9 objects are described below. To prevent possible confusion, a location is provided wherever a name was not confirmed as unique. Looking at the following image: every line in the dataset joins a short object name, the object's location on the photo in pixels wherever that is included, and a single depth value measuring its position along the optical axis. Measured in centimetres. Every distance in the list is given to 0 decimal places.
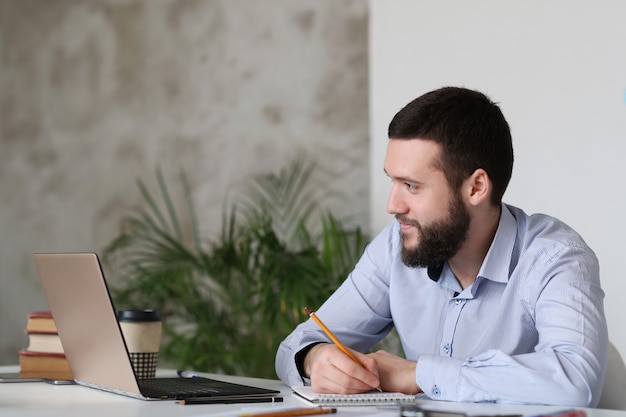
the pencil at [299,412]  227
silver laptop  248
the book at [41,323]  292
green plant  391
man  250
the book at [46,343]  291
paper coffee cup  276
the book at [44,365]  290
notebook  241
